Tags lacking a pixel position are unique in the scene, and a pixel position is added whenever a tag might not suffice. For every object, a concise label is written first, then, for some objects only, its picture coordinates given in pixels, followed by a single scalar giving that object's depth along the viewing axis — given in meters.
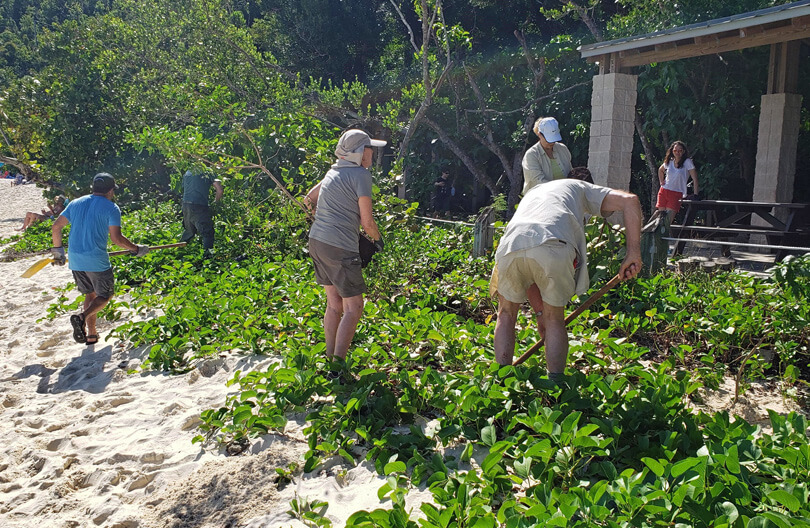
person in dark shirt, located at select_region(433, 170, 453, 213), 16.12
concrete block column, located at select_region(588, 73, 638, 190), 9.04
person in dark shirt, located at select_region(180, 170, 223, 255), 9.30
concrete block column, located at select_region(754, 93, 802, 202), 9.88
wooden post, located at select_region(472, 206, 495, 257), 6.93
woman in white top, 8.36
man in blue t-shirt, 6.04
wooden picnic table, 7.63
